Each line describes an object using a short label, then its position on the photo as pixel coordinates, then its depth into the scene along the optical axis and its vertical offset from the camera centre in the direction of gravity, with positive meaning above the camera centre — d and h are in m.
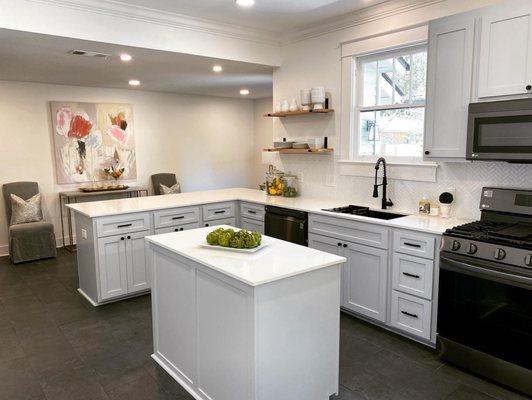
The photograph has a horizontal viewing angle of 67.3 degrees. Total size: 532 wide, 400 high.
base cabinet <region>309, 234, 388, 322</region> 3.21 -1.04
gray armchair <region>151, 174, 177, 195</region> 6.87 -0.48
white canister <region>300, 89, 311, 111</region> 4.35 +0.58
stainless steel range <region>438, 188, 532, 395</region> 2.35 -0.90
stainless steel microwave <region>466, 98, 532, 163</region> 2.51 +0.12
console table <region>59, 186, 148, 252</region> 5.86 -0.66
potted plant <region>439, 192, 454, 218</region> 3.24 -0.42
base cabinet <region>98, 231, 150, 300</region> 3.71 -1.06
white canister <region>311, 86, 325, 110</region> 4.24 +0.58
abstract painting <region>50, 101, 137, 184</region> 5.95 +0.21
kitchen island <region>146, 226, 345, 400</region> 1.92 -0.88
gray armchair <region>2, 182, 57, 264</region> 5.17 -1.11
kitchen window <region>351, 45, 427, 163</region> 3.62 +0.44
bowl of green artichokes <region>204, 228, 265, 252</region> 2.31 -0.51
